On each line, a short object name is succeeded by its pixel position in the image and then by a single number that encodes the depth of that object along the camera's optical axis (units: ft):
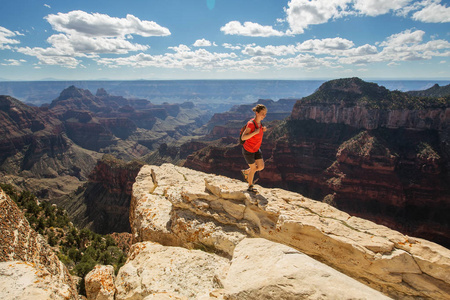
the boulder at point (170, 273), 20.20
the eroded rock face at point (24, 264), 15.02
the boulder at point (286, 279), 13.25
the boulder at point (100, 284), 23.42
